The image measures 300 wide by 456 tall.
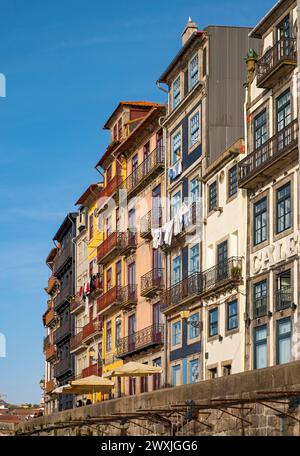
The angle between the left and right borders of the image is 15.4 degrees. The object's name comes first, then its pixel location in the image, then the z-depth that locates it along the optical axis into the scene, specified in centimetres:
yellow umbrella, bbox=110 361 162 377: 4828
